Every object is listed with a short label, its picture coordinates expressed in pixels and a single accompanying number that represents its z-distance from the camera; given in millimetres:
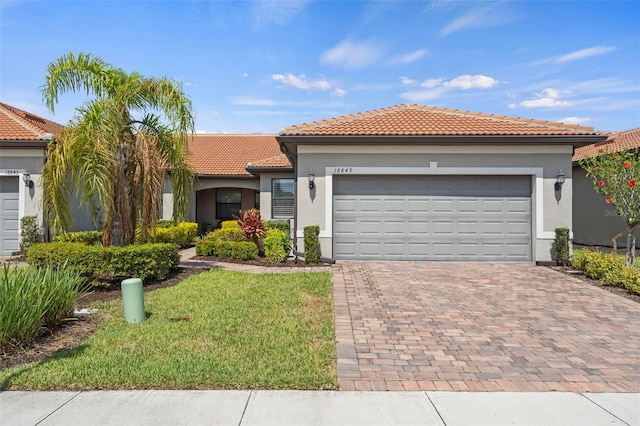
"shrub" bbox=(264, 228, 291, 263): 10922
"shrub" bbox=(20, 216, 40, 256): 12047
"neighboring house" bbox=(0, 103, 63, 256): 12273
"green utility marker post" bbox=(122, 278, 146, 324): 5582
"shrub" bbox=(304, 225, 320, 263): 10625
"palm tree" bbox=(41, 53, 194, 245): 7617
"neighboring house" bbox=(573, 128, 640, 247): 14541
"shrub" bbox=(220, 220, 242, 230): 14093
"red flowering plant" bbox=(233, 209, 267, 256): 12148
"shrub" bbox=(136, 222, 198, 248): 14047
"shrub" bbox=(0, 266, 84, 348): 4457
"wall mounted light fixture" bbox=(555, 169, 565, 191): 10655
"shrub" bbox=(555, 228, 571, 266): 10383
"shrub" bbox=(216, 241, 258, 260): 11594
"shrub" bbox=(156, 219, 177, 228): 15734
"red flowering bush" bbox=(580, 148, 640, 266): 8648
